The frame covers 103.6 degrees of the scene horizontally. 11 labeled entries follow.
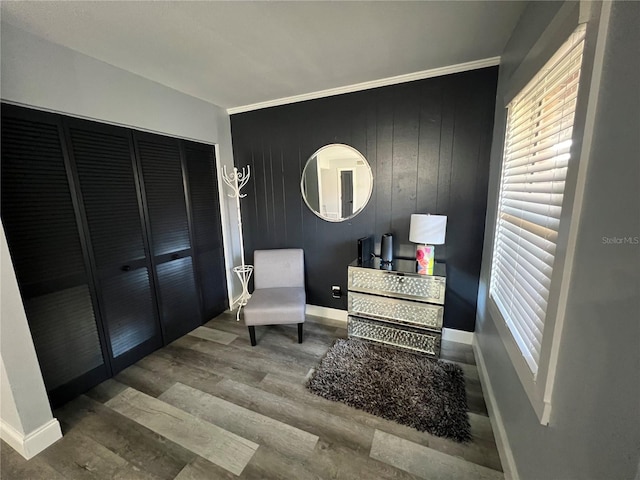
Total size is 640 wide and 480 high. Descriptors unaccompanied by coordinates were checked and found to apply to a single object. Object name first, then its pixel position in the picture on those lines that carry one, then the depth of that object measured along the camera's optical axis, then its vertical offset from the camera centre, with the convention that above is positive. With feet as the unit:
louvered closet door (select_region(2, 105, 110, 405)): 4.87 -0.95
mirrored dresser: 6.84 -3.13
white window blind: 3.03 +0.02
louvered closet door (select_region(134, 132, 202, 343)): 7.25 -0.90
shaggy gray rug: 5.10 -4.48
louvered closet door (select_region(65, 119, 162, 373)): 5.93 -0.81
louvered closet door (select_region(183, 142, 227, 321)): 8.58 -0.91
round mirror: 8.05 +0.43
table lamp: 6.61 -1.10
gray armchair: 7.54 -3.13
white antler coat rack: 9.52 +0.17
